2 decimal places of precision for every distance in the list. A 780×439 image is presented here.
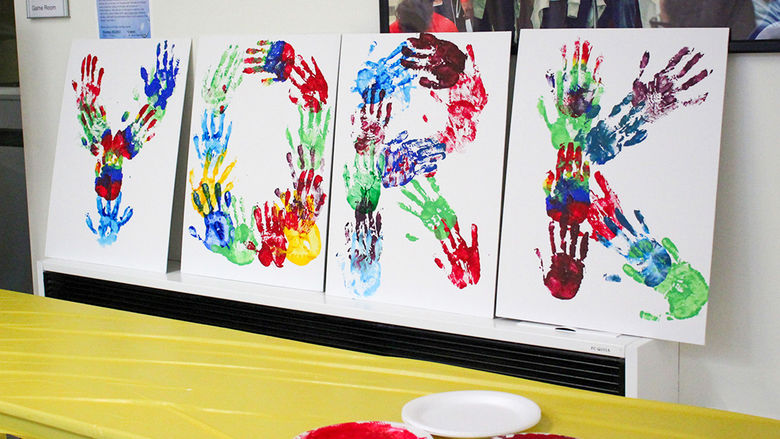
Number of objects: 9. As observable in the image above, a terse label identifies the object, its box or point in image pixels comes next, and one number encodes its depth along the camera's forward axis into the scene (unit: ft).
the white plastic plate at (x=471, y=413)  4.58
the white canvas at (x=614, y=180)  7.59
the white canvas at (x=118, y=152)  11.12
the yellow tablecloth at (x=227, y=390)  4.92
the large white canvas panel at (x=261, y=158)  9.84
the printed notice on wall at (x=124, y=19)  11.79
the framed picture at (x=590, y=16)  7.52
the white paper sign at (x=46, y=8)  12.46
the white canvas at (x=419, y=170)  8.64
